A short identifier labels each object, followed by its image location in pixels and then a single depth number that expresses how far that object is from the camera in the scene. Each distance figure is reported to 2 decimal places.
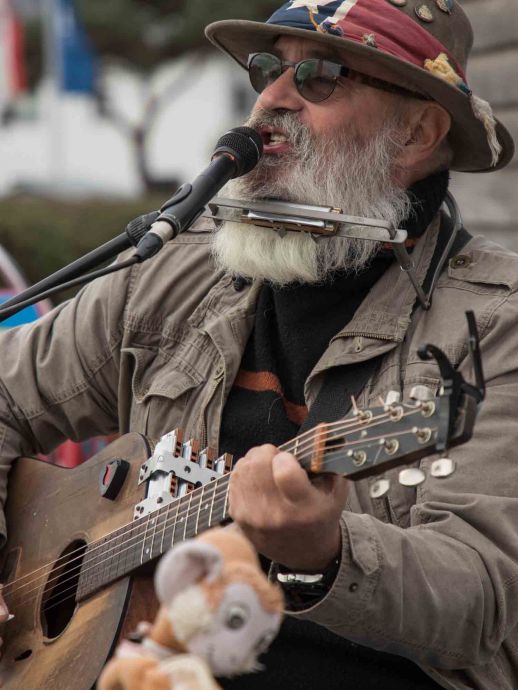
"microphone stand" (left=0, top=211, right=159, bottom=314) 4.32
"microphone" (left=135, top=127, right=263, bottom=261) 4.18
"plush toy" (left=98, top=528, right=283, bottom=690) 2.82
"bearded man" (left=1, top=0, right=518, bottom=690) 4.31
